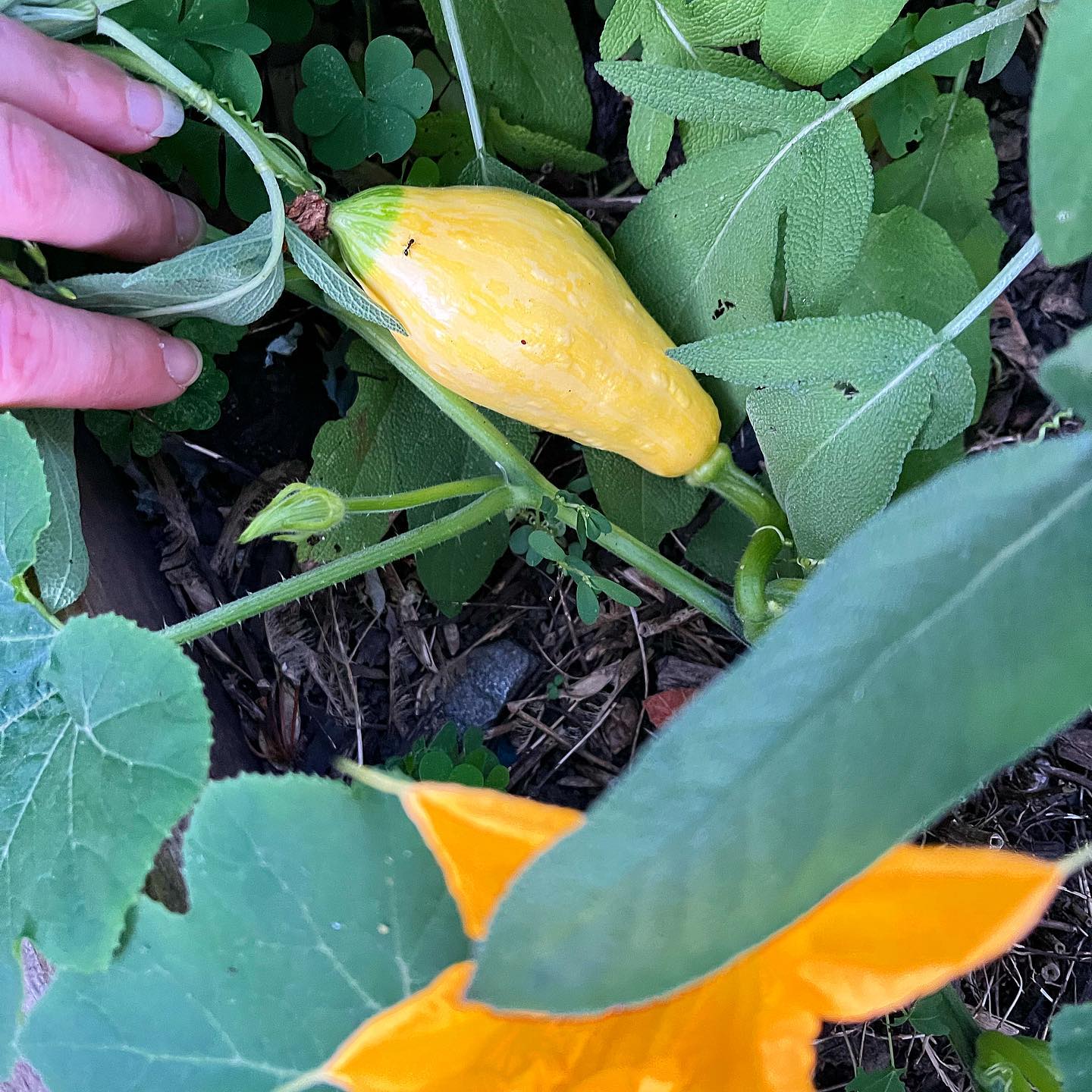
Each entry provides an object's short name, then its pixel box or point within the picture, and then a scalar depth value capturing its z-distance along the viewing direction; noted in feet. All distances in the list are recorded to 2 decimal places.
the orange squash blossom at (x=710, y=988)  0.43
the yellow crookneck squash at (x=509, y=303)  0.66
